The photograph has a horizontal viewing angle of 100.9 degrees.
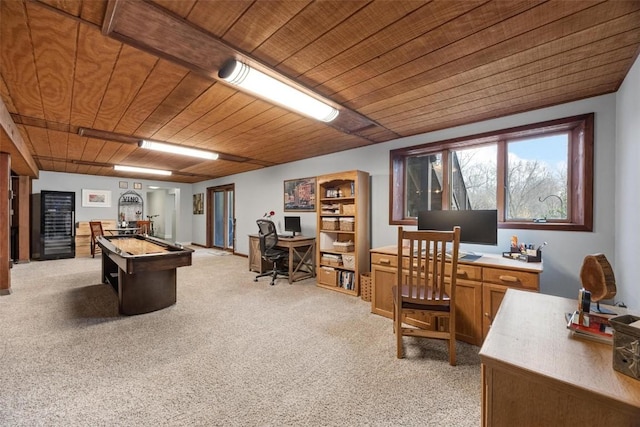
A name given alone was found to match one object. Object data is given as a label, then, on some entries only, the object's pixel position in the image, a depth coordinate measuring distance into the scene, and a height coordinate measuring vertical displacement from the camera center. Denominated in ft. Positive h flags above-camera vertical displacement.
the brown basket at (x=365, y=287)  11.96 -3.43
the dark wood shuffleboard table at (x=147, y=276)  9.23 -2.60
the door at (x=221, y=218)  25.62 -0.67
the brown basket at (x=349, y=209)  13.41 +0.16
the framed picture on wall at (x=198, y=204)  28.97 +0.79
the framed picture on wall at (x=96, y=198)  24.07 +1.10
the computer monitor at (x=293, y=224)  17.13 -0.82
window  8.45 +1.46
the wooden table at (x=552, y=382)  2.52 -1.69
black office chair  15.03 -1.81
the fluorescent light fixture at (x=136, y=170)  19.43 +3.14
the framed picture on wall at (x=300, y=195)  17.06 +1.16
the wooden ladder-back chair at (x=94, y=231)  22.48 -1.81
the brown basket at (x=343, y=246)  13.60 -1.79
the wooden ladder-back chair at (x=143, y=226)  24.88 -1.48
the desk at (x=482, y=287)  7.29 -2.17
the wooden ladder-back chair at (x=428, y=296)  6.97 -2.32
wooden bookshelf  12.98 -0.93
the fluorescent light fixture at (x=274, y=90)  6.05 +3.22
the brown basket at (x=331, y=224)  14.06 -0.64
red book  3.43 -1.56
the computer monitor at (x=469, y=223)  8.64 -0.35
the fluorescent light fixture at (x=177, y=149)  13.16 +3.30
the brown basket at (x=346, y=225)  13.48 -0.66
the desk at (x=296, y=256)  15.10 -2.79
